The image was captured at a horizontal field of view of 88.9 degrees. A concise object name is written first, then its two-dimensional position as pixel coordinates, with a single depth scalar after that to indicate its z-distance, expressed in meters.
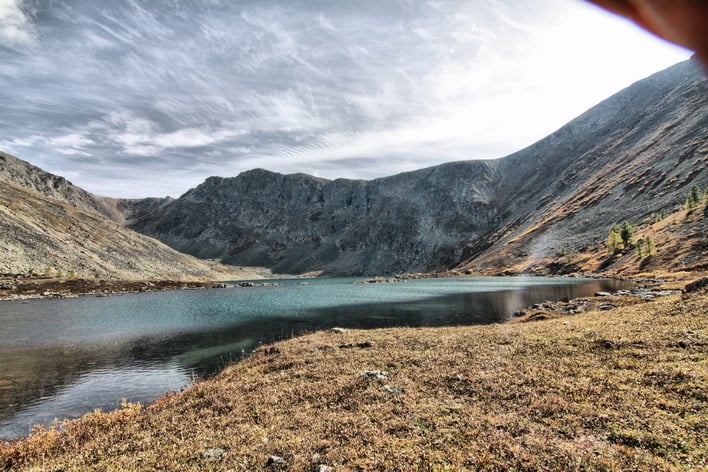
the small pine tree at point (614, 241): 115.94
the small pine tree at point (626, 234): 114.12
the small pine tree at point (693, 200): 98.46
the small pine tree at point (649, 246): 94.27
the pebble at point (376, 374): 18.75
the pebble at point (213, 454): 11.52
